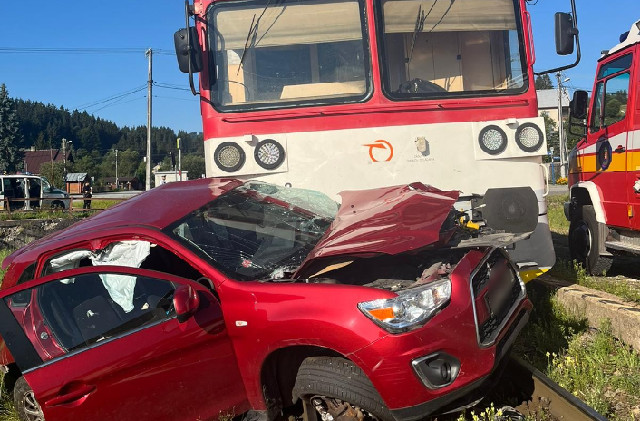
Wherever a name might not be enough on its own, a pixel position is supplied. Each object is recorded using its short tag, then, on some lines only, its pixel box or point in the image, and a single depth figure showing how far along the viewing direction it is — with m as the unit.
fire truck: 6.79
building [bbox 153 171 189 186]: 56.25
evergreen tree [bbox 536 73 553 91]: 110.28
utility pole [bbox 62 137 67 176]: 73.89
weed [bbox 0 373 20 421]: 4.31
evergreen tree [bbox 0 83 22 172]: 68.75
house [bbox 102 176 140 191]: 100.88
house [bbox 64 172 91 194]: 69.12
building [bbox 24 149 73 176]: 95.06
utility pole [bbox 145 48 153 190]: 36.66
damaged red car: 3.05
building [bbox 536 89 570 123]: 80.75
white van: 27.53
